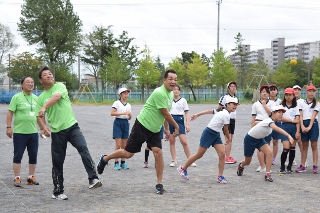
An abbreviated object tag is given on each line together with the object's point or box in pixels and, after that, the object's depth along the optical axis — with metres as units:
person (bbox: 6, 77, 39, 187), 8.52
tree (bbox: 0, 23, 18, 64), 71.44
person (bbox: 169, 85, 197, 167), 10.66
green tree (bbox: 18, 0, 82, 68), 72.06
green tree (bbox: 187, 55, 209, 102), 62.91
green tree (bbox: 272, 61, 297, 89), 77.00
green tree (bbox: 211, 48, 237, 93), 61.78
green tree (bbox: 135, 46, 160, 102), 60.62
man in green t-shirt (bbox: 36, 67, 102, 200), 7.38
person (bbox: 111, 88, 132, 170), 10.41
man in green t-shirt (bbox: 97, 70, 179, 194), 7.80
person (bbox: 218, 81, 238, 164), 11.05
